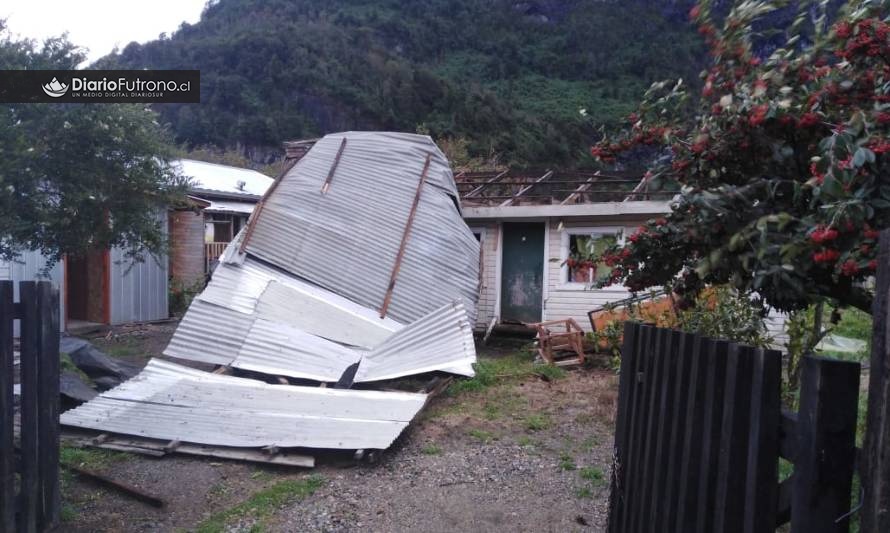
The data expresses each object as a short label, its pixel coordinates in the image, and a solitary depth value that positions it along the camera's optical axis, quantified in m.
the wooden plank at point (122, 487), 5.16
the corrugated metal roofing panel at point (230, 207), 15.79
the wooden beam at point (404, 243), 9.79
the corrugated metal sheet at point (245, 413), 6.24
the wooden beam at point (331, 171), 10.93
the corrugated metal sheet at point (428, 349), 7.81
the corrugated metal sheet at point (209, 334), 8.28
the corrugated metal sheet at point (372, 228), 9.93
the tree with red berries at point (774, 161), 2.14
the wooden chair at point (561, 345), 10.51
